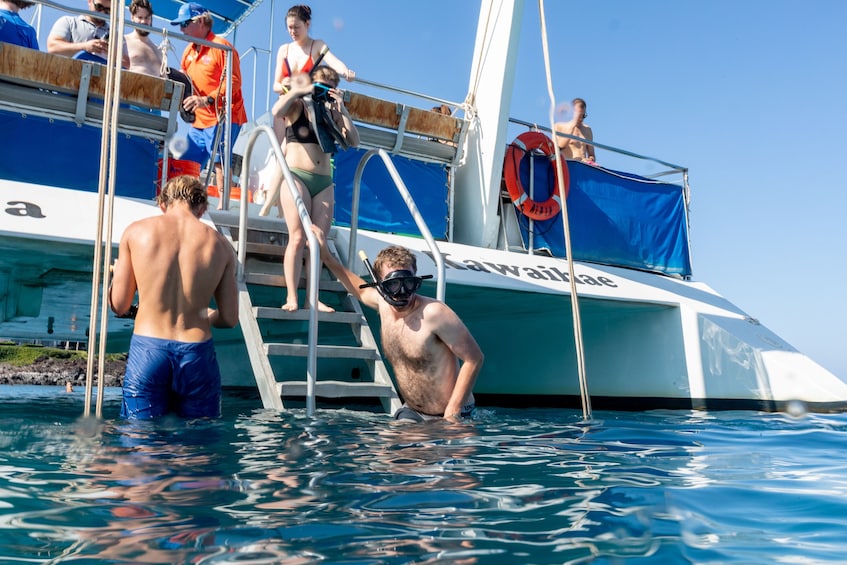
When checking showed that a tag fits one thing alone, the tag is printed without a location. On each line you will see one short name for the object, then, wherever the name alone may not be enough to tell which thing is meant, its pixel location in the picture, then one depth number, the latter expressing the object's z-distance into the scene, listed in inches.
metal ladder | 191.5
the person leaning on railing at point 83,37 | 261.7
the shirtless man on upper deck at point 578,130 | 387.8
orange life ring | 342.6
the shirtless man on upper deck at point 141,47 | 278.7
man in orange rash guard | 280.1
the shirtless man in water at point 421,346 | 173.0
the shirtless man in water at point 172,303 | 155.8
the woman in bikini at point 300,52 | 269.3
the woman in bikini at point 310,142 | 216.2
